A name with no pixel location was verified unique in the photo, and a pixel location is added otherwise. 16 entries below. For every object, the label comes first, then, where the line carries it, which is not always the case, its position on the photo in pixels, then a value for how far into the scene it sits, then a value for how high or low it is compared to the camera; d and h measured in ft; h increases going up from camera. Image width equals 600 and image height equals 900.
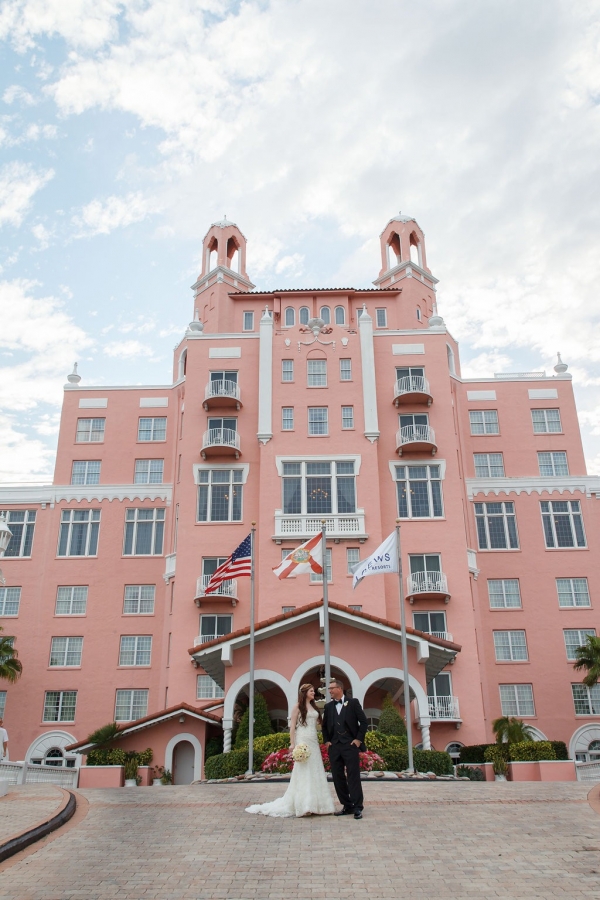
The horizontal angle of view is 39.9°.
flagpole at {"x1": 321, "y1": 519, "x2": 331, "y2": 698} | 81.71 +15.10
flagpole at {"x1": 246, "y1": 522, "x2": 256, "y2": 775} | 76.84 +3.96
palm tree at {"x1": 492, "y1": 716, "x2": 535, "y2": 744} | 95.61 +5.46
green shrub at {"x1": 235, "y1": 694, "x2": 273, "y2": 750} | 89.15 +6.16
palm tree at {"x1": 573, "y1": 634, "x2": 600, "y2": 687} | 117.19 +16.08
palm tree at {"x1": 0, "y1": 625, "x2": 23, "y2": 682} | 123.19 +17.46
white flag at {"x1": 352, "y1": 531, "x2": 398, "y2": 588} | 83.87 +20.83
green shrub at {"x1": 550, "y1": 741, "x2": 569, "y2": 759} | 92.43 +3.12
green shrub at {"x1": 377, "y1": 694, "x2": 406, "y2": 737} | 90.33 +6.04
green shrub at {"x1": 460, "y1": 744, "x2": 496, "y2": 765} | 99.96 +3.09
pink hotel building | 122.31 +39.18
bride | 43.86 +0.22
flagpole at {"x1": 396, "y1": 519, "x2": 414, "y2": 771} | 78.74 +9.78
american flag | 88.28 +21.82
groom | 42.68 +1.87
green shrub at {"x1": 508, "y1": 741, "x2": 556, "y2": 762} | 88.33 +2.83
